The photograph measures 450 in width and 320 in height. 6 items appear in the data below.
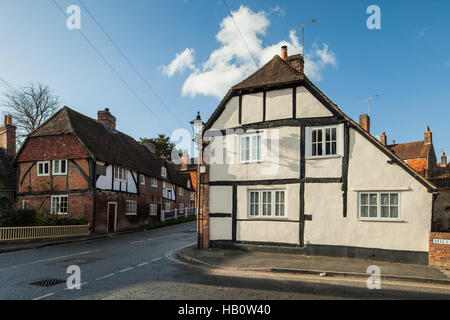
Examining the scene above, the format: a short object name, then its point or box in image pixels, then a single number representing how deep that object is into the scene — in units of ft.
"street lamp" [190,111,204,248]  45.25
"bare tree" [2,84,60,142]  113.39
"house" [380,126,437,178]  143.33
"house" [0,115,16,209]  83.25
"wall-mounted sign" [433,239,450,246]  32.95
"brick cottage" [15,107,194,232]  73.15
